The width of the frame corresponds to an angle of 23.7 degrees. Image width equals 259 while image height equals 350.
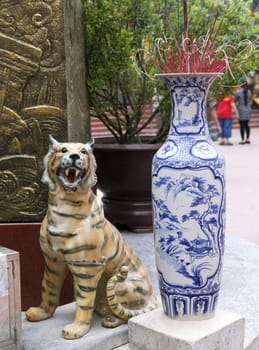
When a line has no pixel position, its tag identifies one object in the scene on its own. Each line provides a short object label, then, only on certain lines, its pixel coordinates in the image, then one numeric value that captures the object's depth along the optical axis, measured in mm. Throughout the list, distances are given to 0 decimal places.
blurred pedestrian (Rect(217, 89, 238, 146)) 14320
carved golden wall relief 3412
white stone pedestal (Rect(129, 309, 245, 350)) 2857
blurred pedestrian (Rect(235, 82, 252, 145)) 14797
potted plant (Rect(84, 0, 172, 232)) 4914
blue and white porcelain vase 2832
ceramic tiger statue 2877
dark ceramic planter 5336
